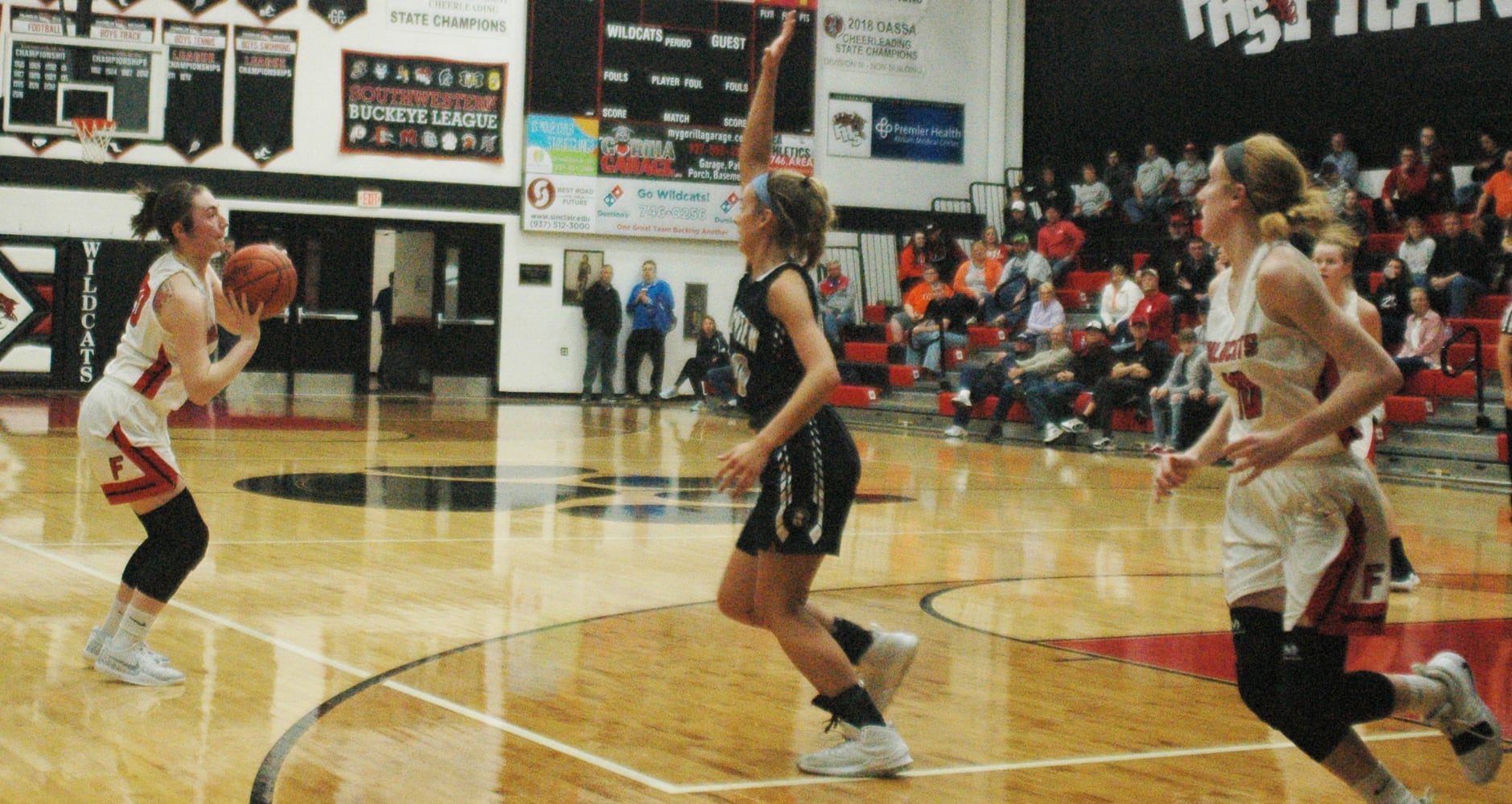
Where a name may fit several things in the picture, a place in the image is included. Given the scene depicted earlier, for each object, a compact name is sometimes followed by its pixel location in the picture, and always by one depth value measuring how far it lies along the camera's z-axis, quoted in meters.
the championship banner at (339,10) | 19.39
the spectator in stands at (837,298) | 19.42
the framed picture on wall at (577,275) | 20.86
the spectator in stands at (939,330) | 17.47
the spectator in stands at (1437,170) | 14.93
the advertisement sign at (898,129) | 21.83
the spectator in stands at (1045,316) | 16.22
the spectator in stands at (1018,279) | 17.39
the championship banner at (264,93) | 19.09
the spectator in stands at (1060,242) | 18.42
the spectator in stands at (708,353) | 19.84
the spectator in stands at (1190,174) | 17.89
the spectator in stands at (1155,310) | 14.93
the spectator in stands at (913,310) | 18.22
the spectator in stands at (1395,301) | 13.45
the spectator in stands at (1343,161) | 16.48
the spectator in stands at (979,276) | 18.02
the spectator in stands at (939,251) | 19.30
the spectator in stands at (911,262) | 19.52
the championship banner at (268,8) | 19.06
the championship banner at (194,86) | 18.78
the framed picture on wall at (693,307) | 21.42
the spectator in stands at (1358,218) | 13.15
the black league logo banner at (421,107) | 19.64
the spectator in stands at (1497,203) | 13.90
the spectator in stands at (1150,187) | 18.22
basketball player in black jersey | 3.76
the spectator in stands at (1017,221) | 19.00
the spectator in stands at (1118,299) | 15.80
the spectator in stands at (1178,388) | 13.63
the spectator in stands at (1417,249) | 14.35
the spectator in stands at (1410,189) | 15.00
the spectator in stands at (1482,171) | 14.89
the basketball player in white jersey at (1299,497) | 3.15
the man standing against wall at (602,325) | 20.28
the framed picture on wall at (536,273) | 20.67
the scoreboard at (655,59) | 20.41
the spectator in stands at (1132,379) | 14.66
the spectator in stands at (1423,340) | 13.16
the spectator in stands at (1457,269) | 13.73
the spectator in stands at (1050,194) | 19.58
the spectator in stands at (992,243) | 18.14
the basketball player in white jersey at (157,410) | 4.64
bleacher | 12.80
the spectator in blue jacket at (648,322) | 20.41
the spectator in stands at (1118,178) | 19.05
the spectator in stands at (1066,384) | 15.21
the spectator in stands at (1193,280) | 15.21
